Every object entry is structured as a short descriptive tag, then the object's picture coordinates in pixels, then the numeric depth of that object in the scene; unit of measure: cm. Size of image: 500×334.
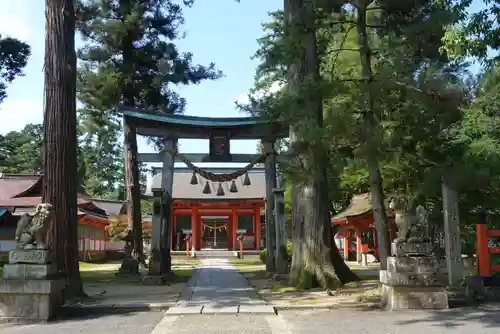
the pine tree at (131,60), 1836
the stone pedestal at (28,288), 802
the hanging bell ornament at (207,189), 1788
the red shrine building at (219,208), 3309
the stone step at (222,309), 827
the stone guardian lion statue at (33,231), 830
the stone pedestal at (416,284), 831
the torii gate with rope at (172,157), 1454
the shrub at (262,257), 2401
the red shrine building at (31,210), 2470
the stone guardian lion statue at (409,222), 858
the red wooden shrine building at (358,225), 2156
